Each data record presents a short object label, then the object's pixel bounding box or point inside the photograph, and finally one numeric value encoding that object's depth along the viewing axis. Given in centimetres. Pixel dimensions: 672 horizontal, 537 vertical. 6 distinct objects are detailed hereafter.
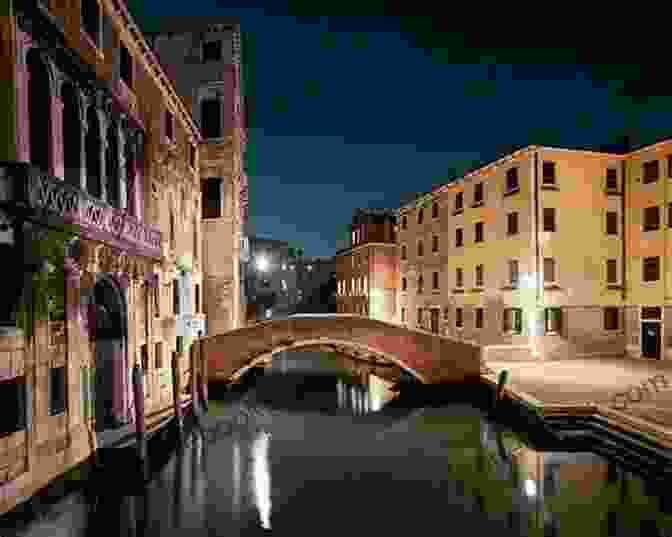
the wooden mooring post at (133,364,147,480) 914
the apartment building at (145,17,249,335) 1911
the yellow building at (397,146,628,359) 1733
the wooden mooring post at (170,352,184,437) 1148
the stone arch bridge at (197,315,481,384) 1577
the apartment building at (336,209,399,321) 2956
